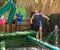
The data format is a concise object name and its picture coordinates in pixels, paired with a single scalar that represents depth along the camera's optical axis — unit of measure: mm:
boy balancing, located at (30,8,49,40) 2660
